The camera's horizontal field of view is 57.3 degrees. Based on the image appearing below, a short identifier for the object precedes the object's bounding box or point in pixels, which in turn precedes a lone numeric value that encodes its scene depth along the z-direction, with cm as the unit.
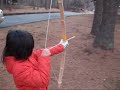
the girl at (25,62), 91
